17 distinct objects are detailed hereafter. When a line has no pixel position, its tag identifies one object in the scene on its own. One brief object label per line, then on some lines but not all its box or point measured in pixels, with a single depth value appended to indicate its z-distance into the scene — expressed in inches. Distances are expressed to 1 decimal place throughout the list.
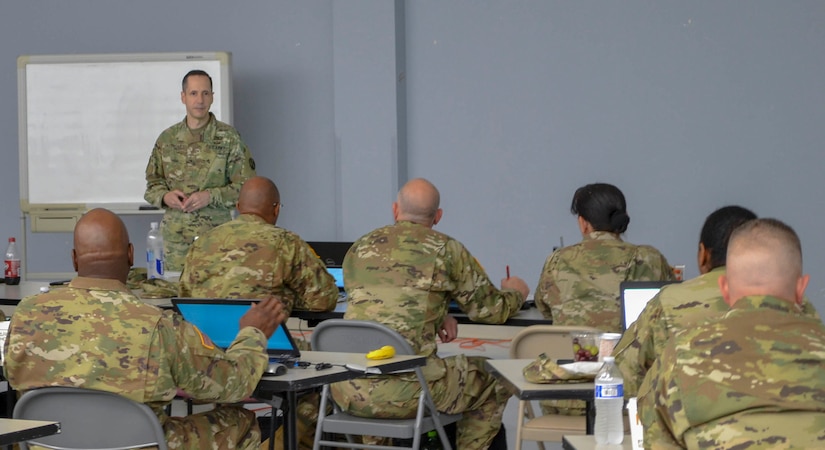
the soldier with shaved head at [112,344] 196.1
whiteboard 579.2
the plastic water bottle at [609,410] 179.2
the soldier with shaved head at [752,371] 133.0
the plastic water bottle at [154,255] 414.9
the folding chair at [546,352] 270.2
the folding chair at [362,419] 282.7
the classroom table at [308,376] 216.5
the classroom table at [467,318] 318.7
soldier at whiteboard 467.5
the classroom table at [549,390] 203.2
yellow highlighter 239.6
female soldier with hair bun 303.7
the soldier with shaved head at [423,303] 294.8
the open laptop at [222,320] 251.1
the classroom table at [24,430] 177.9
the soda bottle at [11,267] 426.3
